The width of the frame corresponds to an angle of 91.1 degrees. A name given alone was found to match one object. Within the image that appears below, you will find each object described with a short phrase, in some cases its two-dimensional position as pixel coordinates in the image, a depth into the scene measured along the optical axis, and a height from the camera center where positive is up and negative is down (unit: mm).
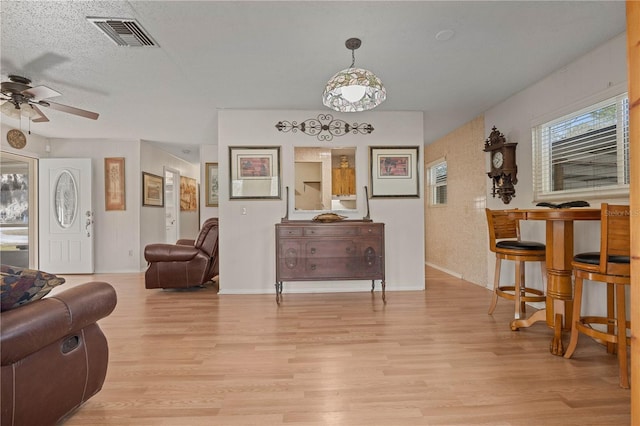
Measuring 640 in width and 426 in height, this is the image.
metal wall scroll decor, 4156 +1130
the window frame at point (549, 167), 2467 +499
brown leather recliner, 4184 -669
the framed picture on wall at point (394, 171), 4211 +545
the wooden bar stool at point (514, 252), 2713 -362
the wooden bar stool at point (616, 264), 1787 -322
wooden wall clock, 3670 +538
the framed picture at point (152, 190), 5855 +460
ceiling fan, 2859 +1112
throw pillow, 1229 -296
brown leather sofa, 1160 -603
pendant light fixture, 2115 +847
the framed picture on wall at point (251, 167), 4129 +600
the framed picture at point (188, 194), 7613 +481
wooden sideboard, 3594 -454
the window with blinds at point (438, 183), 5594 +533
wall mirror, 4168 +446
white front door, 5371 -36
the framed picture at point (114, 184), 5648 +533
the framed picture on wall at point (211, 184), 6371 +594
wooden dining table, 2174 -392
